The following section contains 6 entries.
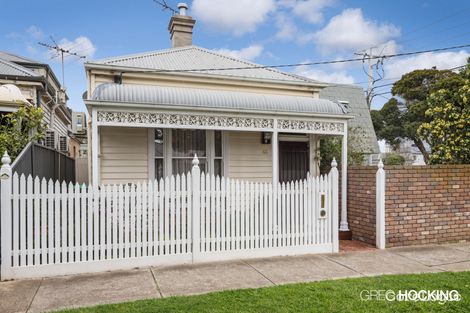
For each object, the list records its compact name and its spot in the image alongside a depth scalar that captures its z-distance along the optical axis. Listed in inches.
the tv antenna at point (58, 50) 712.9
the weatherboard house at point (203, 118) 294.8
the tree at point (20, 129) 280.2
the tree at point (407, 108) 1195.3
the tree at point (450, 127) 311.9
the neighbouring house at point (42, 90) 450.3
